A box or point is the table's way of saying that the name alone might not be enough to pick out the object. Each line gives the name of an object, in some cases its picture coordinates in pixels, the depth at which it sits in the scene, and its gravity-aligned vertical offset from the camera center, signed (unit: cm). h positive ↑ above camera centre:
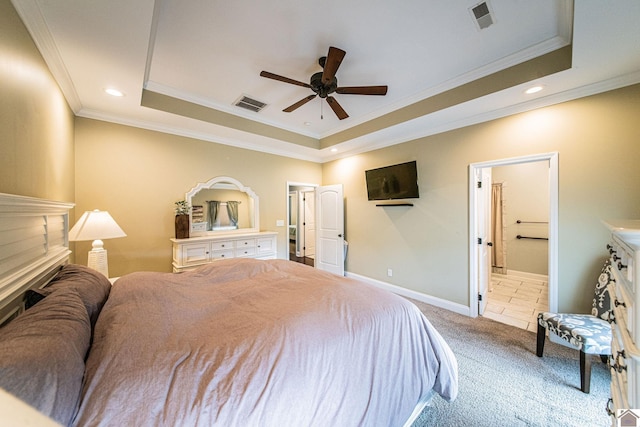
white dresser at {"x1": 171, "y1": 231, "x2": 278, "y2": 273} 303 -53
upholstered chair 168 -97
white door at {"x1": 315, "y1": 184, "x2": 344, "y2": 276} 441 -34
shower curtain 468 -48
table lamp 208 -18
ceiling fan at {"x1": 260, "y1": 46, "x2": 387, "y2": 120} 192 +126
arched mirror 343 +10
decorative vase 313 -20
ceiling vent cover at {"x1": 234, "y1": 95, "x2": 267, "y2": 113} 293 +151
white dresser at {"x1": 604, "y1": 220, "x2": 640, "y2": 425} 73 -44
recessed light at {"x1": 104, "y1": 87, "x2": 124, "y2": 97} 223 +126
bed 72 -60
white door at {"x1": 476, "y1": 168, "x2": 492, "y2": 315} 296 -31
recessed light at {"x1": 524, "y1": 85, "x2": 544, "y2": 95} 218 +122
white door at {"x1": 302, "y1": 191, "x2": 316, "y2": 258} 663 -35
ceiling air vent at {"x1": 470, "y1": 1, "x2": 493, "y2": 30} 163 +152
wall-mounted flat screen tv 336 +48
